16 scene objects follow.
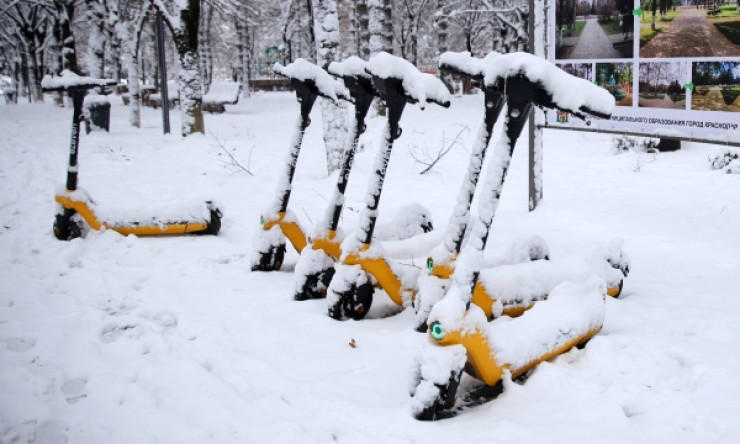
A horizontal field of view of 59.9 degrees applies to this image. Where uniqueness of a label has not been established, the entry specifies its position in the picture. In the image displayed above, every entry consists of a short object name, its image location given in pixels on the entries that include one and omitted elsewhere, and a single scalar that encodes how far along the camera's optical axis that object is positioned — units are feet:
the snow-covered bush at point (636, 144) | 33.04
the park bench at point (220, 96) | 76.79
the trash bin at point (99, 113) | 54.19
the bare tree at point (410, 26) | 96.75
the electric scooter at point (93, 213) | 19.58
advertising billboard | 16.78
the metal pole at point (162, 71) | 47.96
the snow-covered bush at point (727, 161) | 26.18
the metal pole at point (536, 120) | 21.58
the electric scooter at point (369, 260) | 12.15
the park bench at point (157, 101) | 92.97
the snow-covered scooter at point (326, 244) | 14.08
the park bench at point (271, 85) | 147.64
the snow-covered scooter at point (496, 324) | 9.04
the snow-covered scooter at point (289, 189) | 15.08
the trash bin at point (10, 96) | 102.89
